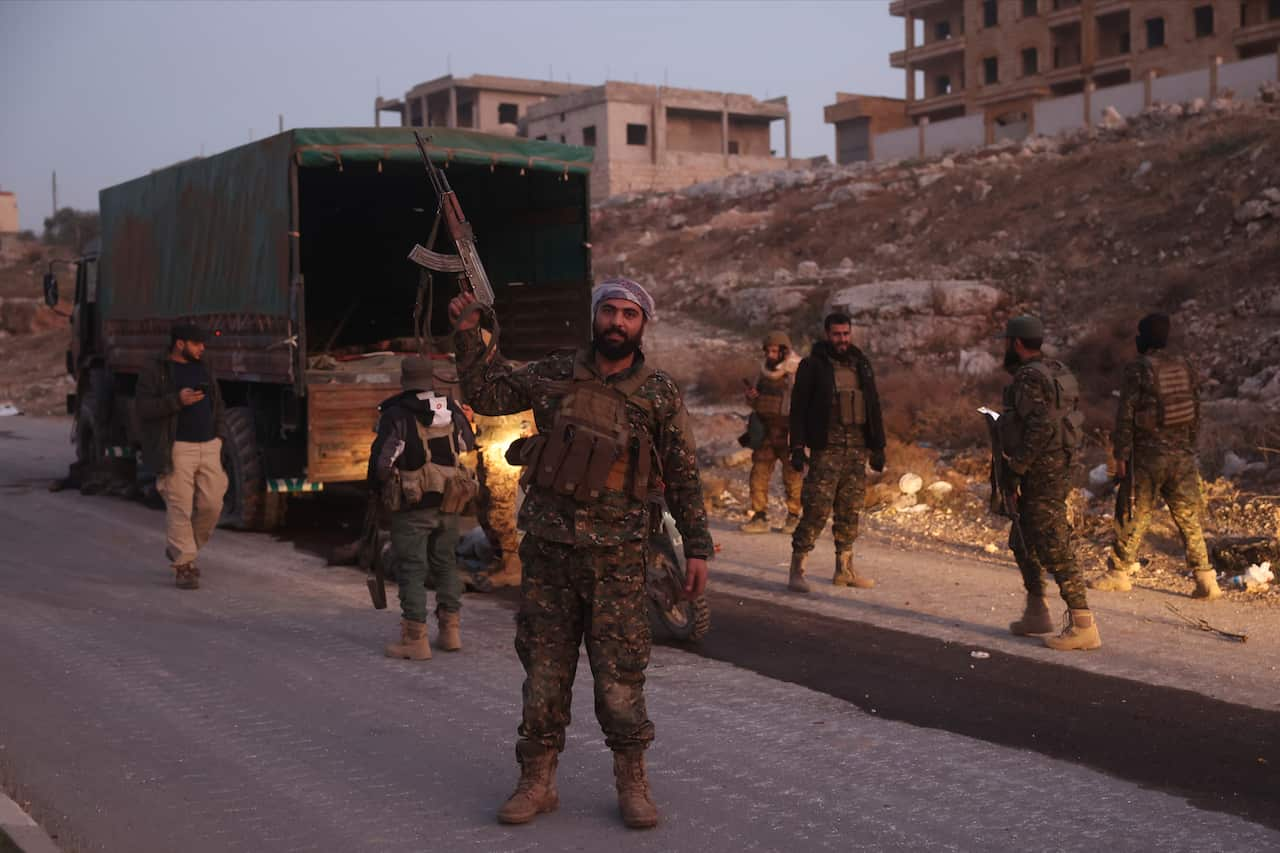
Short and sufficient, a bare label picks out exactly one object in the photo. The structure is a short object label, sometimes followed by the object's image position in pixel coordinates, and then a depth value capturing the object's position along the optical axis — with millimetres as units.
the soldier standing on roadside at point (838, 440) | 8844
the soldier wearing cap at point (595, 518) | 4430
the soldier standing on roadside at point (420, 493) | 6988
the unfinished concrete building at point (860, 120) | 55719
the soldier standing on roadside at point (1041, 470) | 7133
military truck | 10742
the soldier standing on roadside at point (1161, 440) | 8172
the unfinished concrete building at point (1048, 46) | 45250
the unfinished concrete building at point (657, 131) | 53781
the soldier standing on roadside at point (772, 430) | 11508
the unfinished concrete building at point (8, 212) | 77125
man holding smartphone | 9125
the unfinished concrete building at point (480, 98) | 64375
